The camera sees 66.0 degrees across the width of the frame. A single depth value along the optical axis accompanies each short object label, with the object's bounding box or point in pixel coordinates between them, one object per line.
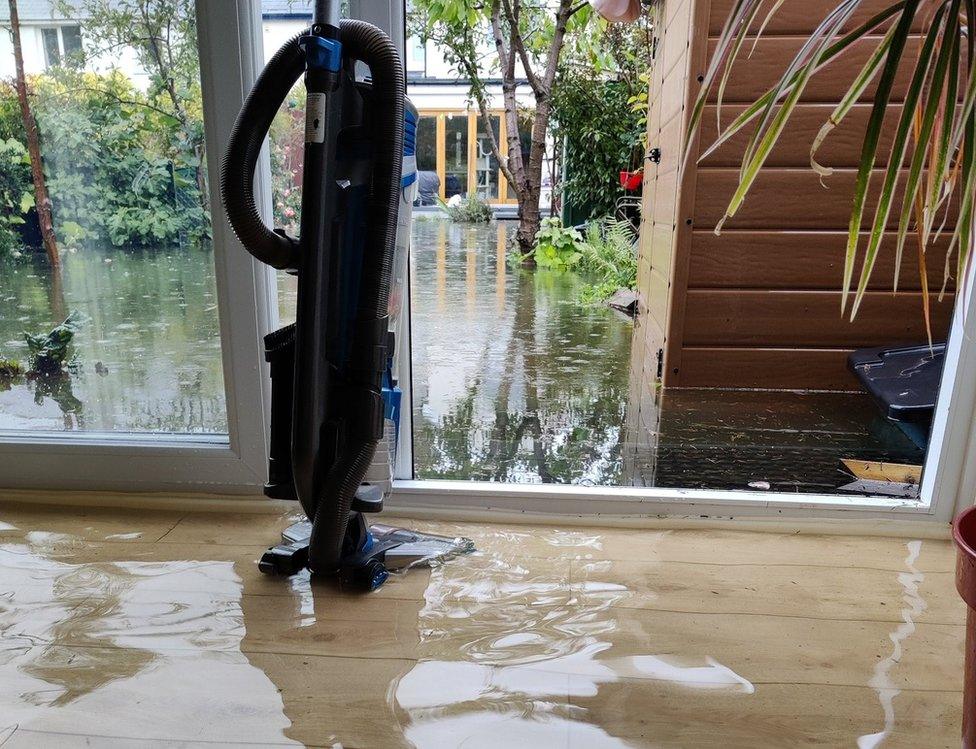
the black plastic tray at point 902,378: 2.28
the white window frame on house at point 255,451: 1.61
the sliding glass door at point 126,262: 1.70
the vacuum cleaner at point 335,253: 1.27
